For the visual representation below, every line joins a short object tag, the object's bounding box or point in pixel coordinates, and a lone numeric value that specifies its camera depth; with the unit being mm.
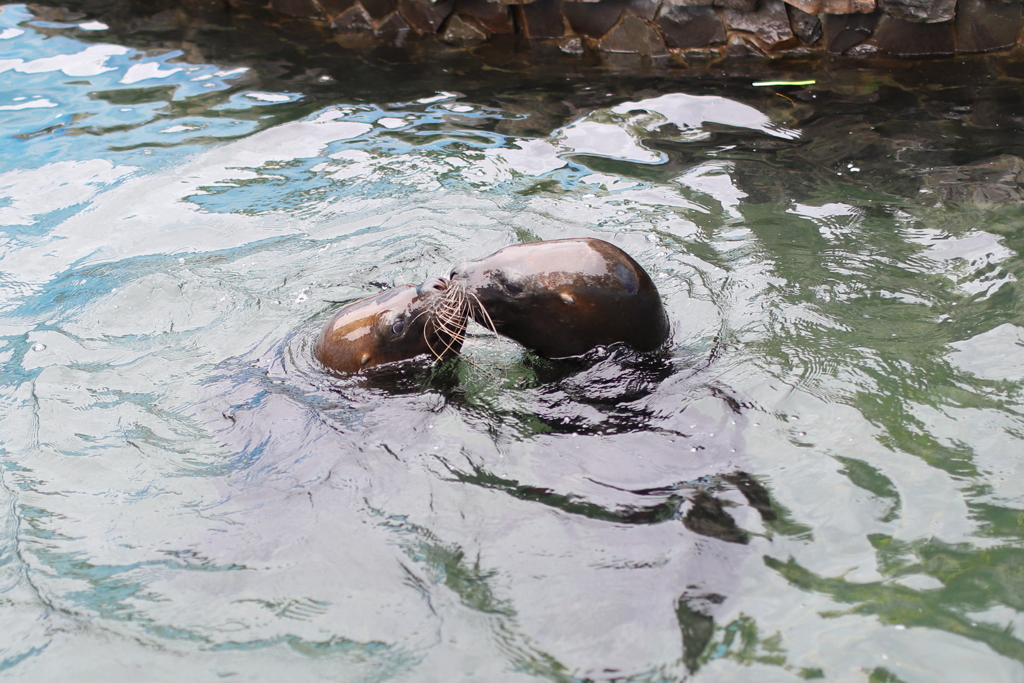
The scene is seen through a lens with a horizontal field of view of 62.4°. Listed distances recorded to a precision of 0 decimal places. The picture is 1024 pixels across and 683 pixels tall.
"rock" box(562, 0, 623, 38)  8805
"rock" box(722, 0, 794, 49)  8344
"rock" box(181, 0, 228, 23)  10242
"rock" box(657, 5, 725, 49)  8508
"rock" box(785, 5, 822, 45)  8273
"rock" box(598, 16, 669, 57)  8734
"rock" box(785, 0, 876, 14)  8000
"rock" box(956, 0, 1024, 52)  7867
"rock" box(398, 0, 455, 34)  9414
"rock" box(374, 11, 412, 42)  9664
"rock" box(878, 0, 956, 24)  7859
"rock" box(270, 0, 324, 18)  10078
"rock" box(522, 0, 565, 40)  9039
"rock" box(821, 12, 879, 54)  8145
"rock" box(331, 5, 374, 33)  9805
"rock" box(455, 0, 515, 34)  9258
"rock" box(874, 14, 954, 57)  8031
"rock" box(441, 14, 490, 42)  9383
